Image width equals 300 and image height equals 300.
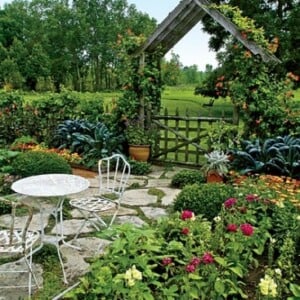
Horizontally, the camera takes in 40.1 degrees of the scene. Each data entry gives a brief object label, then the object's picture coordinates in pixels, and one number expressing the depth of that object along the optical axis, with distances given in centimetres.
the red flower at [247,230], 240
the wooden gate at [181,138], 653
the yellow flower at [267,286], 184
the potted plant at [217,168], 530
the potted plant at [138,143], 659
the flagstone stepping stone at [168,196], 467
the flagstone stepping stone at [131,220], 398
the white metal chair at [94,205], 334
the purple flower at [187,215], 264
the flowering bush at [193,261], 222
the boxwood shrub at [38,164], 481
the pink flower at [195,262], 224
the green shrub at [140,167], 615
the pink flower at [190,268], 219
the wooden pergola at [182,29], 572
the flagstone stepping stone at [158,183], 546
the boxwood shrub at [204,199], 375
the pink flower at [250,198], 317
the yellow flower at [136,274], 199
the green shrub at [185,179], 539
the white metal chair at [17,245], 253
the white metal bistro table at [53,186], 291
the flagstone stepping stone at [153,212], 418
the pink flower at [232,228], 252
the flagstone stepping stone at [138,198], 462
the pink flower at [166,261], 236
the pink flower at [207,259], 223
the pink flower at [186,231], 252
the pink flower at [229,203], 294
